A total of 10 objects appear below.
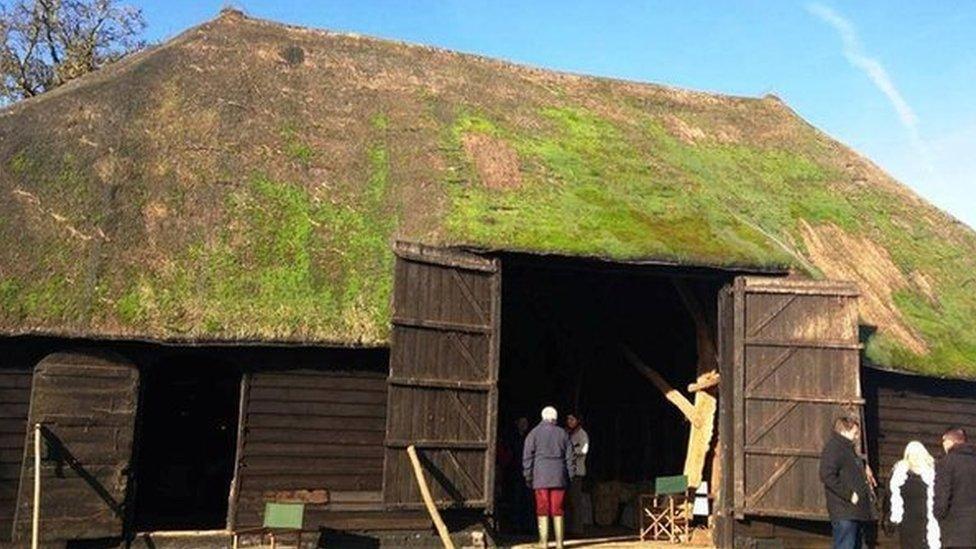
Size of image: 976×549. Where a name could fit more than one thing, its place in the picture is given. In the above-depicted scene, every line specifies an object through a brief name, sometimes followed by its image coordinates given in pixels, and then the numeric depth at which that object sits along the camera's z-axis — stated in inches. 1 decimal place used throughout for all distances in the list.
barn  463.8
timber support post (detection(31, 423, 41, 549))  420.5
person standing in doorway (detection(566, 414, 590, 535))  569.3
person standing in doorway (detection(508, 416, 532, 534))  610.9
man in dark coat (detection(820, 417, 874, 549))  396.8
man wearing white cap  483.5
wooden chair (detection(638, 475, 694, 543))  576.4
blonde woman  363.6
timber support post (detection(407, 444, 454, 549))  458.9
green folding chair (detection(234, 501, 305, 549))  442.9
